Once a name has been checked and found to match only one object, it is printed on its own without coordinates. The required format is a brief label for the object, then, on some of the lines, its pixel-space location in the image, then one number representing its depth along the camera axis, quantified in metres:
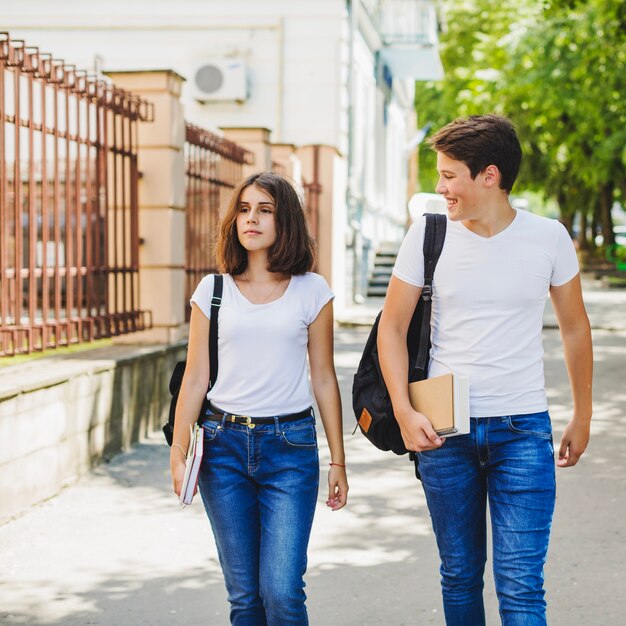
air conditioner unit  29.86
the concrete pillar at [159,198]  14.41
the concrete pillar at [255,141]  20.67
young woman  5.47
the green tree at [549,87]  36.74
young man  5.40
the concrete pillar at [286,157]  24.89
